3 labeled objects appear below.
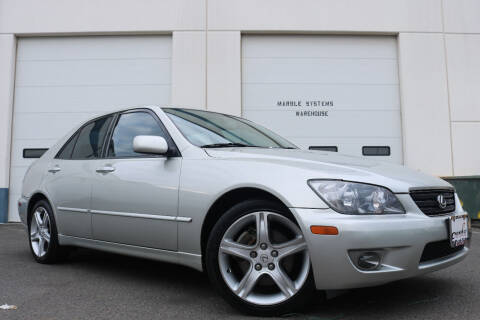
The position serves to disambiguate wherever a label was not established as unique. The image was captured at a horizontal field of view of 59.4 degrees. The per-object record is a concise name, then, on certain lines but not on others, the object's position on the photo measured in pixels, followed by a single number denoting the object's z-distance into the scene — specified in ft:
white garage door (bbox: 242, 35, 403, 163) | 26.40
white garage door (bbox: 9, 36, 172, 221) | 26.78
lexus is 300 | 7.10
